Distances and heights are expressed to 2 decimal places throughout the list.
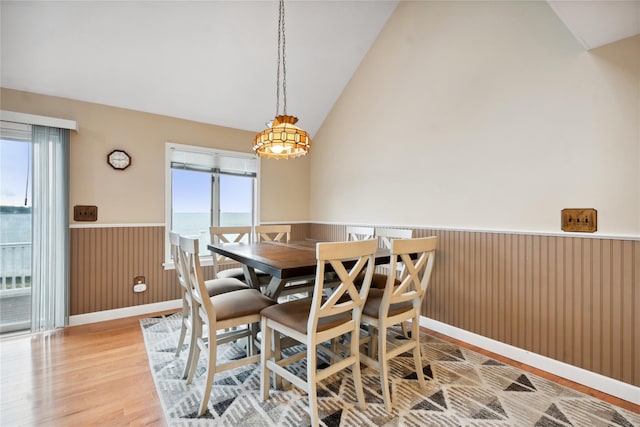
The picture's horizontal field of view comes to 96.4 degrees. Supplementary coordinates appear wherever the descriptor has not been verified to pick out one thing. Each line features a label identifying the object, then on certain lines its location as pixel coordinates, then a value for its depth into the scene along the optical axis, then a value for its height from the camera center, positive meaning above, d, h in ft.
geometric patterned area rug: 5.29 -3.82
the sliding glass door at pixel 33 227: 8.85 -0.58
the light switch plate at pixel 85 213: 9.66 -0.12
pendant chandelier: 7.00 +1.78
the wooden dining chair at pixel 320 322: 4.90 -2.09
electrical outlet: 10.69 -2.79
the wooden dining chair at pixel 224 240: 9.16 -1.05
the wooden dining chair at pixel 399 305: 5.57 -2.03
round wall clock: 10.26 +1.84
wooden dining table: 5.62 -1.07
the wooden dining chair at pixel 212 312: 5.49 -2.09
